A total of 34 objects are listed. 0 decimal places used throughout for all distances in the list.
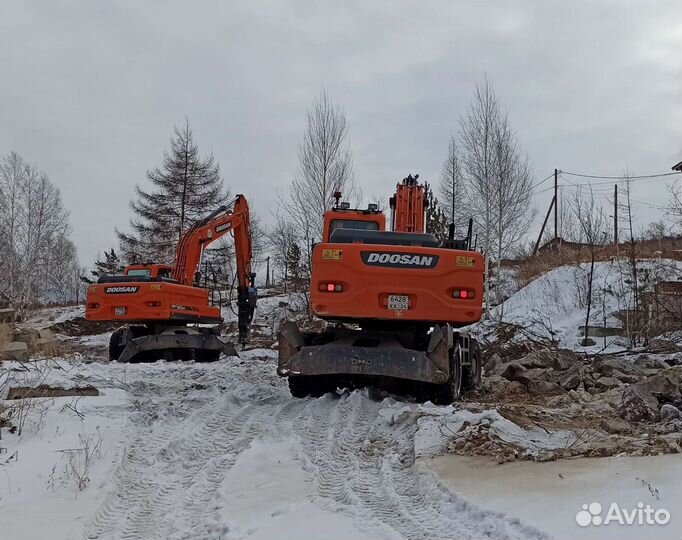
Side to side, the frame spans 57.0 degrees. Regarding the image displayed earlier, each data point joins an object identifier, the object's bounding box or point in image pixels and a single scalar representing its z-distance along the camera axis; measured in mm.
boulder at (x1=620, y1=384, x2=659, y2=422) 6188
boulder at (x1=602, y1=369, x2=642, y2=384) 9125
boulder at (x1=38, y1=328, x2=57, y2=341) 18222
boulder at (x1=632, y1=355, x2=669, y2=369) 10644
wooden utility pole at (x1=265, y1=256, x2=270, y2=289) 52969
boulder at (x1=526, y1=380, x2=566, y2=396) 8688
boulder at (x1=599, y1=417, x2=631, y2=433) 5617
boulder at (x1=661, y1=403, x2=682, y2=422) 5934
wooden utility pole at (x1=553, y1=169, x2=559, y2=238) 36375
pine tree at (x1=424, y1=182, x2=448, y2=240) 29256
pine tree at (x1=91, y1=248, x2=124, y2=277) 39722
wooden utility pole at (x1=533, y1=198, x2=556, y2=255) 35281
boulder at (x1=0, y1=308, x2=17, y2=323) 21500
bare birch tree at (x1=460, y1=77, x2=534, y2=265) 24234
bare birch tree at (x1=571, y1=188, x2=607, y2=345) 23419
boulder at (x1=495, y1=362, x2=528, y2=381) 9771
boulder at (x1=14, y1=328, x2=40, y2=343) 16352
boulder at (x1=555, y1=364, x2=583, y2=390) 8898
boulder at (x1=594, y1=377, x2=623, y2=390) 8633
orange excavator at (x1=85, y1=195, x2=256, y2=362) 13695
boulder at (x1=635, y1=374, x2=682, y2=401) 6824
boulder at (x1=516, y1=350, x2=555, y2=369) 10703
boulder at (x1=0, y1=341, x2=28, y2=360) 12334
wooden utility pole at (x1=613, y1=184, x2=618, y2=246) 31197
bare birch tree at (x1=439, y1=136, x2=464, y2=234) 28406
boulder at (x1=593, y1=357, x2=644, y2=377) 9703
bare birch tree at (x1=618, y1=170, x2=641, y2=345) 16028
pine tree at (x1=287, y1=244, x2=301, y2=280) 28988
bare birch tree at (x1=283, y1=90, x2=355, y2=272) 23891
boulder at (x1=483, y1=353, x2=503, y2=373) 11703
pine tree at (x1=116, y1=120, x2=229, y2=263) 32719
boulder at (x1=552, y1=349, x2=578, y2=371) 10791
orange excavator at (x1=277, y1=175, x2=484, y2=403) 7656
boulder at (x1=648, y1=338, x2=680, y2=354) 12844
